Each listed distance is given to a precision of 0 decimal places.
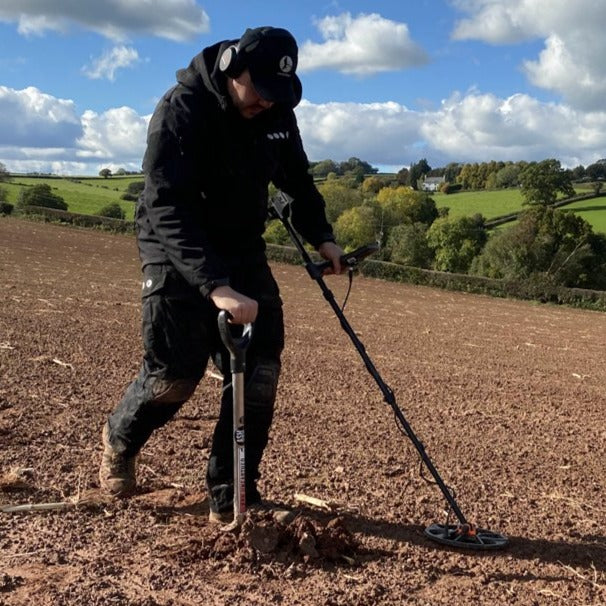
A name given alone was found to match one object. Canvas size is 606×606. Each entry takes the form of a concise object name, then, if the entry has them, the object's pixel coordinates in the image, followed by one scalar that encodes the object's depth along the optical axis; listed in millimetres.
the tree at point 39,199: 45281
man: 3645
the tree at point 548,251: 45781
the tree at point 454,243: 53969
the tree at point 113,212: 47594
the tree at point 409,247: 53469
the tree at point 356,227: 57844
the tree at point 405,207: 62844
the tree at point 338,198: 64062
